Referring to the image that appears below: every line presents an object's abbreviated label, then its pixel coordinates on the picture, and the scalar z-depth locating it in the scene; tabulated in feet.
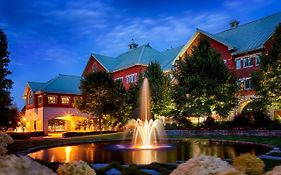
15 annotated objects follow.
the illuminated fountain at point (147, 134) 54.30
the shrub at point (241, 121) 71.74
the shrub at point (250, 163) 13.40
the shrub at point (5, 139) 17.44
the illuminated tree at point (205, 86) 74.22
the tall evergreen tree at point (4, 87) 61.68
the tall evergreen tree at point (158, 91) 89.73
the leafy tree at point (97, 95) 91.24
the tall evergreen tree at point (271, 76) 62.64
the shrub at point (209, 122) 74.67
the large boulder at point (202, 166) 7.03
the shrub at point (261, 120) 69.54
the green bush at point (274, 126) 59.52
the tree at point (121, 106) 93.73
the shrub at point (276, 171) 5.97
